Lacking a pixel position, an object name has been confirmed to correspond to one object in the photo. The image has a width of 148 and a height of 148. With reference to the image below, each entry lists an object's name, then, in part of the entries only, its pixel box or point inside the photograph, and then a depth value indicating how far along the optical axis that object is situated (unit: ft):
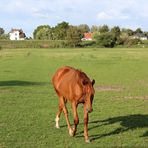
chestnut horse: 29.30
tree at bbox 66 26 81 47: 376.27
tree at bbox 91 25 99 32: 600.27
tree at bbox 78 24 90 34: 627.54
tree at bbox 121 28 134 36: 571.32
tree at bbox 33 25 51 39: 507.30
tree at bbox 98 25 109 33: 501.11
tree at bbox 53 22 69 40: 467.11
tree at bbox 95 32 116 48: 353.96
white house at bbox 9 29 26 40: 635.09
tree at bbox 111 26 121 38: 495.78
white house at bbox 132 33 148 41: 578.74
